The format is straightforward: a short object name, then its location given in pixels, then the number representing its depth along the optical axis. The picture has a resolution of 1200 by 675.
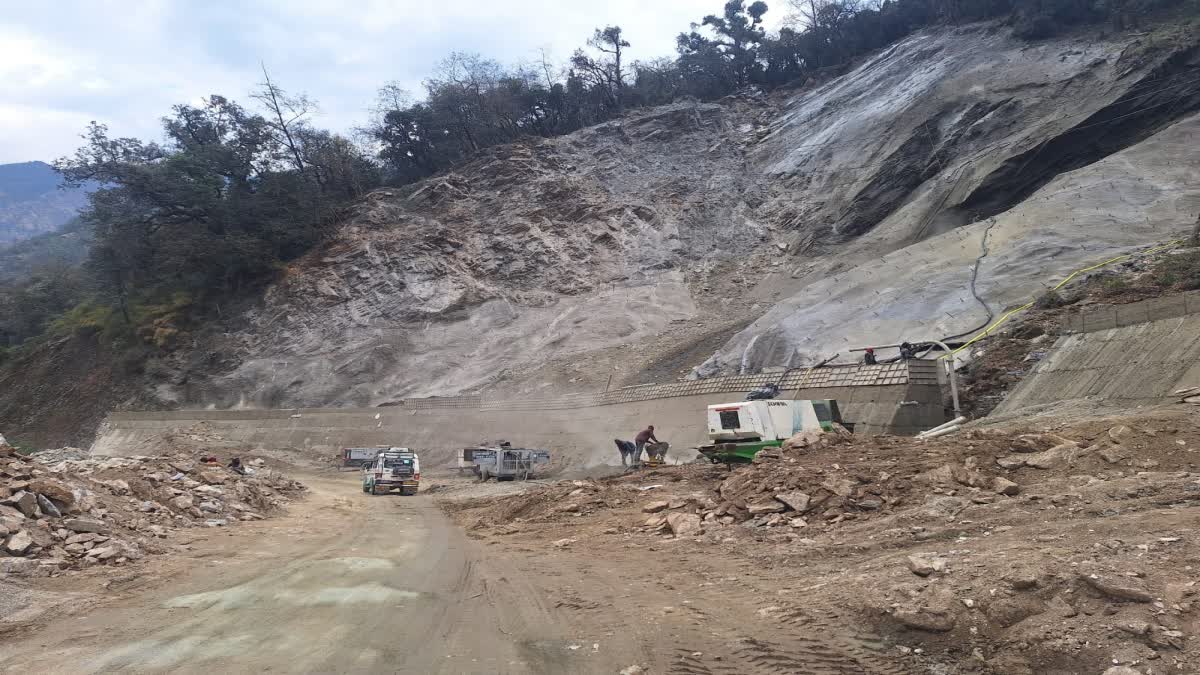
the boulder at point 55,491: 8.44
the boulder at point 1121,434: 8.68
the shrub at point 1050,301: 18.62
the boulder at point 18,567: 7.02
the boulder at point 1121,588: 4.50
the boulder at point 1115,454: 8.23
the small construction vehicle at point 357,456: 30.06
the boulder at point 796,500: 9.07
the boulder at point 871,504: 8.60
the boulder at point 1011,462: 8.74
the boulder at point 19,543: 7.36
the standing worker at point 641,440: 18.81
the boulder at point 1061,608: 4.59
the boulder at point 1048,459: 8.55
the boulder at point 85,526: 8.38
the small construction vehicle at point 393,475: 21.47
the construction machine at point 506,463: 22.75
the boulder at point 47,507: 8.38
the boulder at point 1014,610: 4.75
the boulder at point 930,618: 4.96
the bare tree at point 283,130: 49.00
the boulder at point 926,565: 5.66
